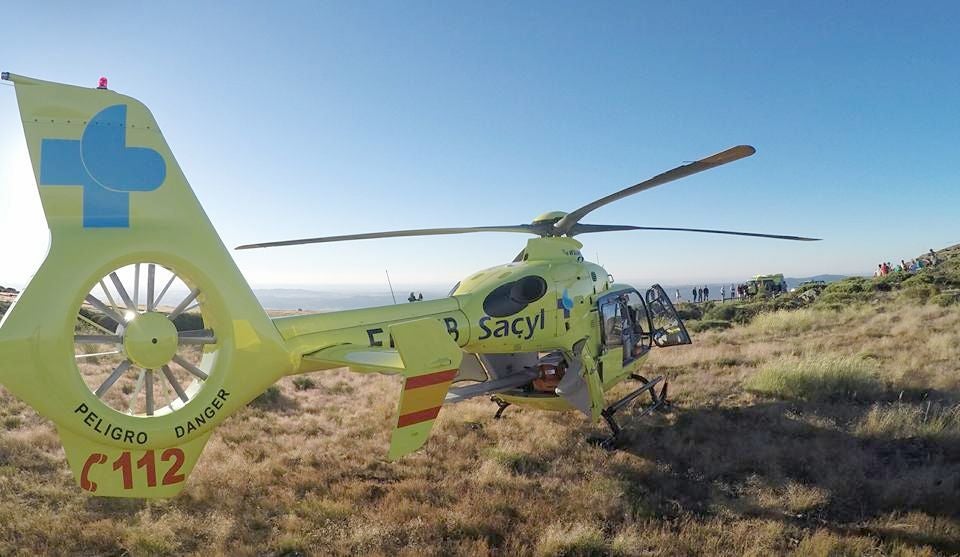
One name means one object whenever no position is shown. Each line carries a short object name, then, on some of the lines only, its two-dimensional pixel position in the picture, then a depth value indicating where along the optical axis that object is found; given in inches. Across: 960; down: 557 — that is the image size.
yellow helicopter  159.6
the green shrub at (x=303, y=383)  567.4
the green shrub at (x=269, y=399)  470.6
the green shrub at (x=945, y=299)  812.0
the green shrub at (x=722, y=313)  1066.7
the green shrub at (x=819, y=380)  402.0
